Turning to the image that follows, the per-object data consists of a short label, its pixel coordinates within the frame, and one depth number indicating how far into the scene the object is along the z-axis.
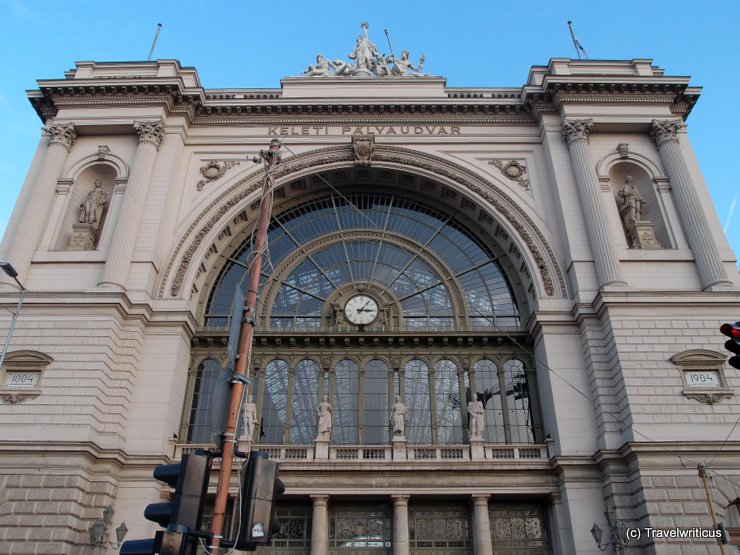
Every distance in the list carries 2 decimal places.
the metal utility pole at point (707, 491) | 20.15
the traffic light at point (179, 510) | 6.97
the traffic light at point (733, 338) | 9.52
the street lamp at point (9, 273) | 19.77
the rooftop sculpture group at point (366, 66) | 35.75
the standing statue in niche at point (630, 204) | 29.08
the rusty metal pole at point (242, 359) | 8.40
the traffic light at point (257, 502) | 7.61
